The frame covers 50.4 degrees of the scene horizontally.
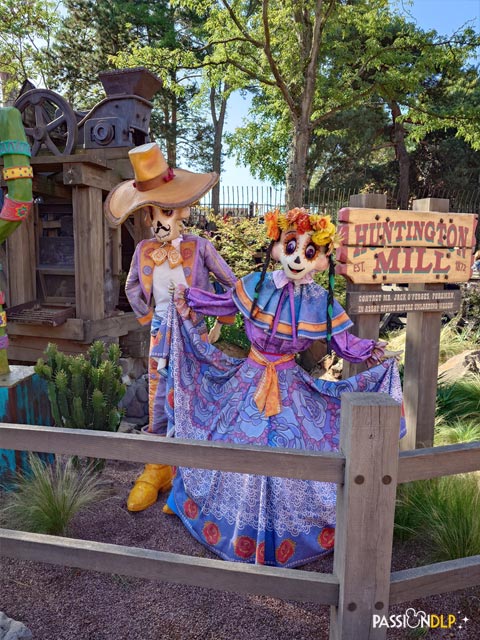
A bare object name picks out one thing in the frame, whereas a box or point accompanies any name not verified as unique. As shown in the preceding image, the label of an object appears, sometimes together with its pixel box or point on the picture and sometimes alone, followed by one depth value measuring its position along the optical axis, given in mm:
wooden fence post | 1472
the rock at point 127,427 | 4108
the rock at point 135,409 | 4727
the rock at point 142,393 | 4801
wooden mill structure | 4637
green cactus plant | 3098
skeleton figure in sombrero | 2883
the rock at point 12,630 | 1774
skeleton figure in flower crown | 2320
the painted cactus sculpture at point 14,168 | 2826
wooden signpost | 2889
